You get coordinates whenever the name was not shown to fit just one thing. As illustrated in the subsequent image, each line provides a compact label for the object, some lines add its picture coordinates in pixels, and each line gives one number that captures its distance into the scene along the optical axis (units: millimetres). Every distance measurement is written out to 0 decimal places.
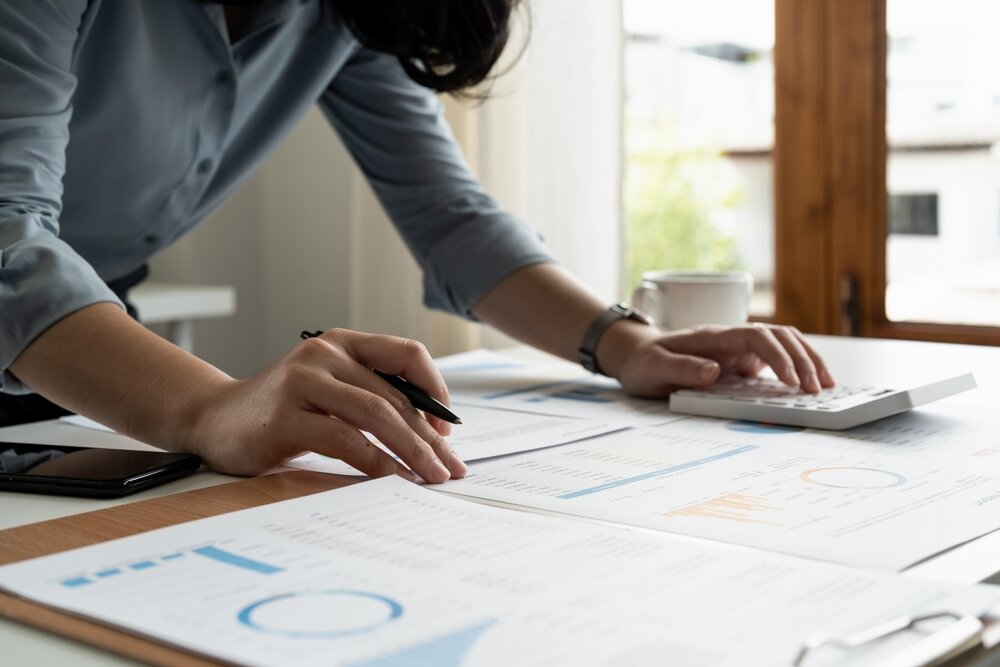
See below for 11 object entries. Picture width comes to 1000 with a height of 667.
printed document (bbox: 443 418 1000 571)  574
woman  739
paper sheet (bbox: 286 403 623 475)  774
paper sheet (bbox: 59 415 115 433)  916
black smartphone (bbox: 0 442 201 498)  687
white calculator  860
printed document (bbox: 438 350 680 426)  954
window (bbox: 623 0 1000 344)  2061
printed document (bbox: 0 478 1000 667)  422
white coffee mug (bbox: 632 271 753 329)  1252
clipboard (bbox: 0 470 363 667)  439
